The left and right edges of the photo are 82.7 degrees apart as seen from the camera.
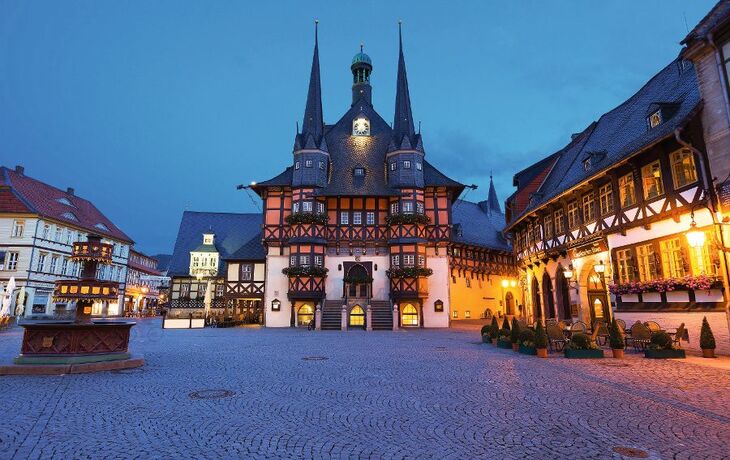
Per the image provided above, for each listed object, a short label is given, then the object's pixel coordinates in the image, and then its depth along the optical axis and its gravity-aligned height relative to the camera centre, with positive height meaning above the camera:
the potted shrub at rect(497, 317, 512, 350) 16.36 -1.11
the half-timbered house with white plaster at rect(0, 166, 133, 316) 38.22 +6.91
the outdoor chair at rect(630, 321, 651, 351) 14.38 -0.84
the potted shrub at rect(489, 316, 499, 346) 17.84 -0.92
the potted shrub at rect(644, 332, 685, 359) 12.91 -1.20
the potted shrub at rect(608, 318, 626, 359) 13.11 -0.98
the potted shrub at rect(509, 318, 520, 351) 15.32 -0.93
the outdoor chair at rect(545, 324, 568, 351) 14.84 -0.90
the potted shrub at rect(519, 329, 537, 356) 14.36 -1.12
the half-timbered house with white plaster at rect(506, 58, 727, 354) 14.10 +3.83
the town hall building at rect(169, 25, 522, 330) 32.06 +6.23
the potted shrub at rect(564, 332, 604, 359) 13.27 -1.22
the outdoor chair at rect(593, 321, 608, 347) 16.68 -1.02
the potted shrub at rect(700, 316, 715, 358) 12.80 -0.93
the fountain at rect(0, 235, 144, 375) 10.56 -1.03
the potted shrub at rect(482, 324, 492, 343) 18.63 -1.09
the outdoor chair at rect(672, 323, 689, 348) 13.66 -0.78
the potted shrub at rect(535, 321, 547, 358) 13.60 -1.00
